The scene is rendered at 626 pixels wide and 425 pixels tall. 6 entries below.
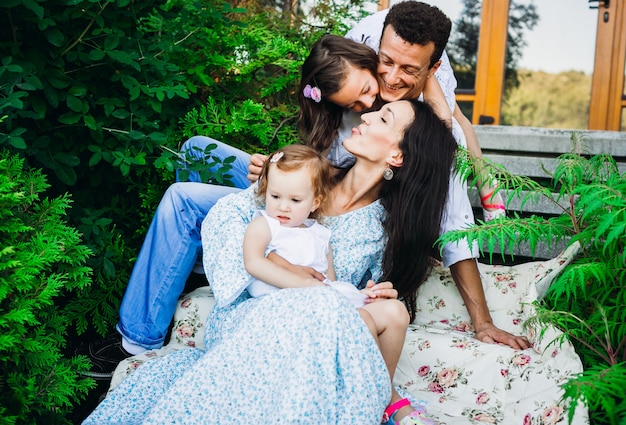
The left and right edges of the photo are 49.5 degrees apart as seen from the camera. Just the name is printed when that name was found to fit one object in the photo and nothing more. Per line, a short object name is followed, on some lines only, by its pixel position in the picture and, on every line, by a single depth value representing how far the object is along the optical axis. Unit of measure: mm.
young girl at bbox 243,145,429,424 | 2279
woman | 2002
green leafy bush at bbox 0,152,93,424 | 2025
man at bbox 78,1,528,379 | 2762
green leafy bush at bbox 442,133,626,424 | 1768
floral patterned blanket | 2325
